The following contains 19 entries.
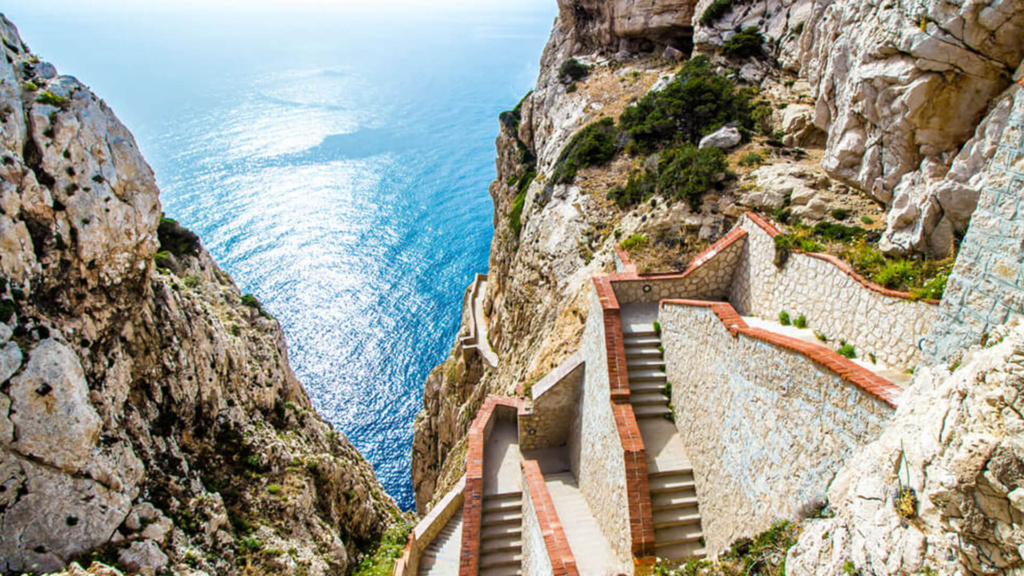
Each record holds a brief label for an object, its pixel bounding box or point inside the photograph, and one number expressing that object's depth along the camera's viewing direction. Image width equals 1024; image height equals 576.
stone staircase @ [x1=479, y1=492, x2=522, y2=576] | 12.41
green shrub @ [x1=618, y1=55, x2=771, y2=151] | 20.31
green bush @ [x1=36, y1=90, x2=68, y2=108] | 10.31
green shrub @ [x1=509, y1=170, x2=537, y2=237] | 30.72
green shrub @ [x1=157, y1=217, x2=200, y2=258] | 18.50
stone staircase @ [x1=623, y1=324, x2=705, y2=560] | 9.98
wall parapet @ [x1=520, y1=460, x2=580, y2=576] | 9.75
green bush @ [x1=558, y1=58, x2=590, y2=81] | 38.50
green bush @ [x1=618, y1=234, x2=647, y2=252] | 16.34
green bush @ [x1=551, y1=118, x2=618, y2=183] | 24.25
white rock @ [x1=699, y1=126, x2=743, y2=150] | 18.17
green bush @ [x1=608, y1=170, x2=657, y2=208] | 19.73
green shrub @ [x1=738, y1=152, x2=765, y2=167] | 16.44
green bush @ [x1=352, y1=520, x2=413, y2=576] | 14.45
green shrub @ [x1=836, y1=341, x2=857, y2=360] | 9.27
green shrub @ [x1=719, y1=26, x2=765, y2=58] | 24.22
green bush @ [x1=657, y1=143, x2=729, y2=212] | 16.52
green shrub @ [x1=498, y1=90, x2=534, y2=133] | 42.76
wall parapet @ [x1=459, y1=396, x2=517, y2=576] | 12.06
